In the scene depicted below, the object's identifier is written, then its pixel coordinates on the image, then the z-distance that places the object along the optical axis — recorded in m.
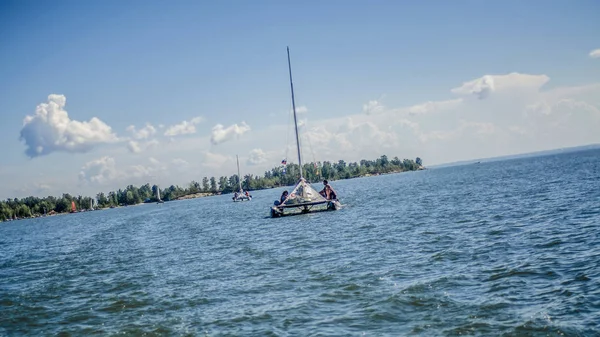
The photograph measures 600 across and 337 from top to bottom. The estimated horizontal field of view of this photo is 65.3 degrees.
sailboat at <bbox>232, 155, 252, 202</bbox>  131.95
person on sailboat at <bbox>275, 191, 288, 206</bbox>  55.61
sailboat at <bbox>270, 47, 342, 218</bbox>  52.72
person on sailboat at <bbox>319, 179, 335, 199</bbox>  54.73
